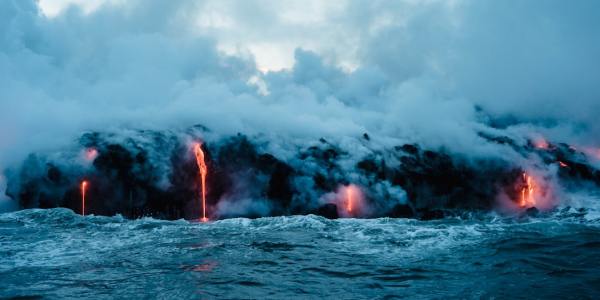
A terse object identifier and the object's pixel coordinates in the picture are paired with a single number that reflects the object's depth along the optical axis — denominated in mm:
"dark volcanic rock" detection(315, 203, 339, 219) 39656
